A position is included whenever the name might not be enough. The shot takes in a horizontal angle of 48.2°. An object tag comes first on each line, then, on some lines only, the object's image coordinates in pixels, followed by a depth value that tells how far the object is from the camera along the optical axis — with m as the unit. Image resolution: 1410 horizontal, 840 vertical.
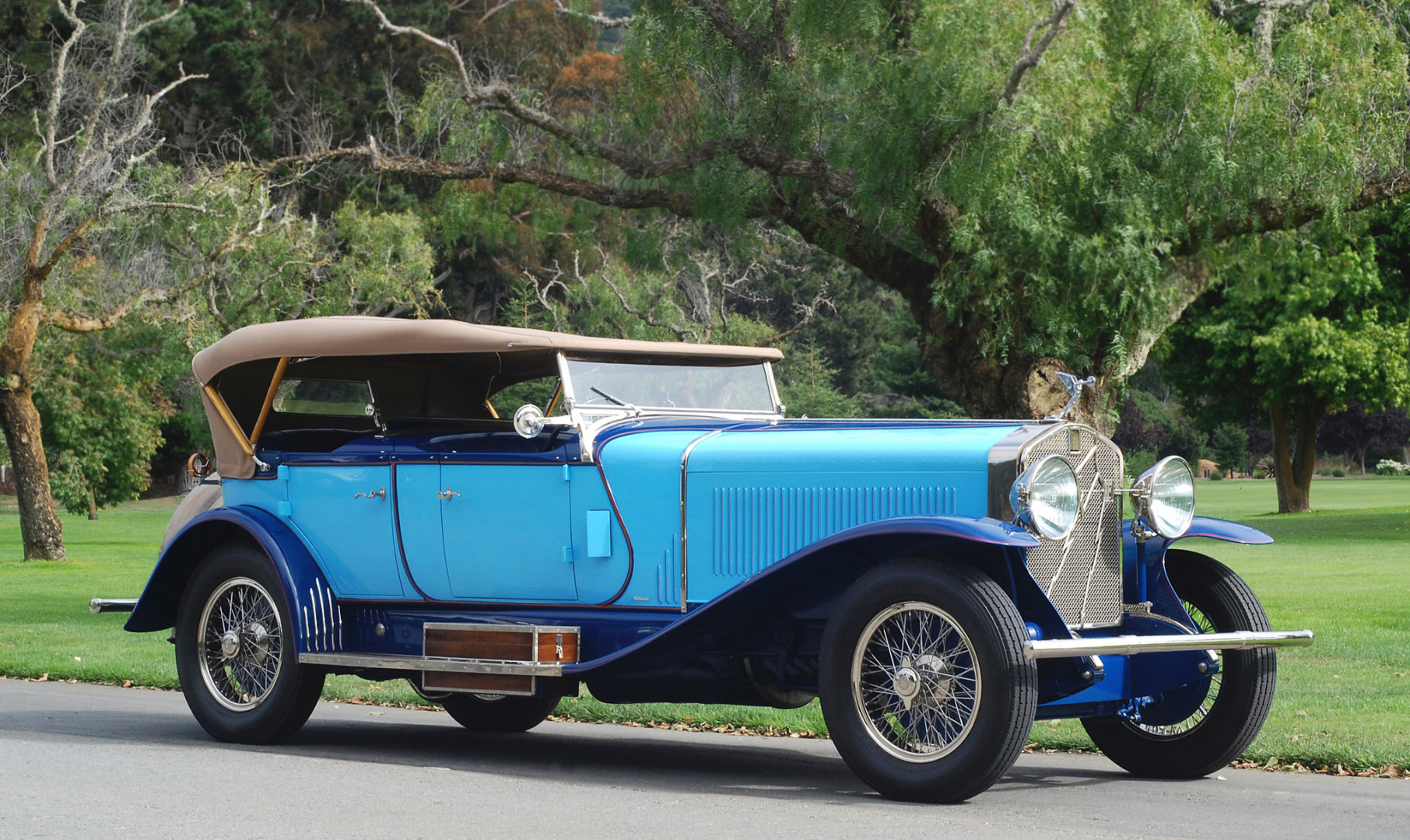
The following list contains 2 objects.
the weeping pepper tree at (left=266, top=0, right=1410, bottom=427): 13.06
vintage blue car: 6.05
